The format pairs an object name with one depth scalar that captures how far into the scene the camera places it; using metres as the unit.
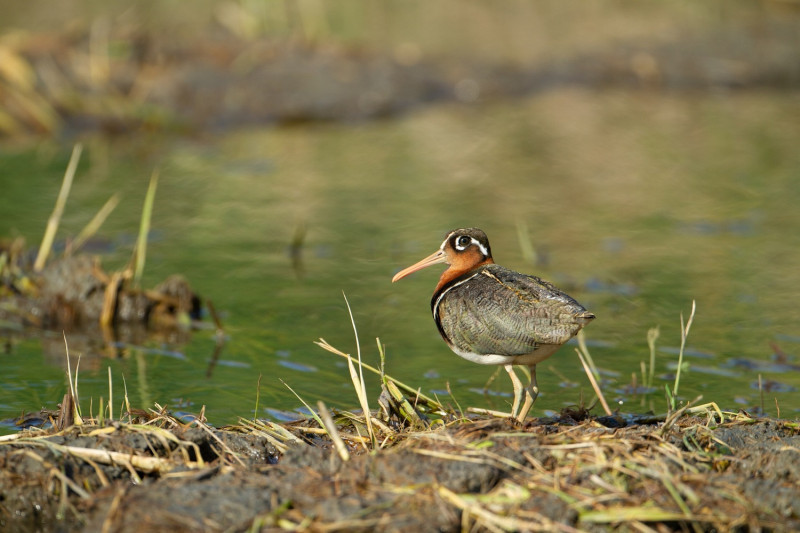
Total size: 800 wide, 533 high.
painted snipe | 10.35
